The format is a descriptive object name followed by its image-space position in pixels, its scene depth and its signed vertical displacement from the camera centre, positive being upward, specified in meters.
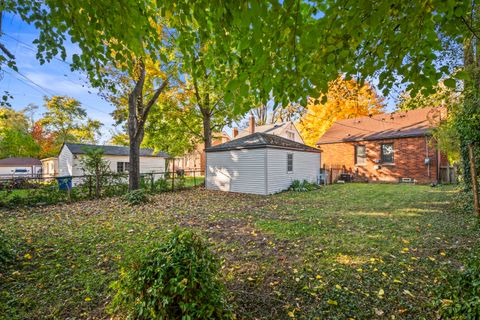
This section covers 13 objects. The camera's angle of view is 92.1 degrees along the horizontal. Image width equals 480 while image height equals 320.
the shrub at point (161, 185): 12.71 -1.20
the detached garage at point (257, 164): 12.29 -0.13
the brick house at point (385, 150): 15.73 +0.78
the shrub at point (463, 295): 1.95 -1.25
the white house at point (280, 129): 26.48 +3.88
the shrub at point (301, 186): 13.24 -1.46
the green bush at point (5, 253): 3.61 -1.44
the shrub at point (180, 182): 13.52 -1.11
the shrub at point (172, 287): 1.95 -1.09
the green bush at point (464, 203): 6.70 -1.34
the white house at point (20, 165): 29.92 +0.03
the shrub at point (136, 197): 8.98 -1.33
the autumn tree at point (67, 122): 27.45 +5.40
